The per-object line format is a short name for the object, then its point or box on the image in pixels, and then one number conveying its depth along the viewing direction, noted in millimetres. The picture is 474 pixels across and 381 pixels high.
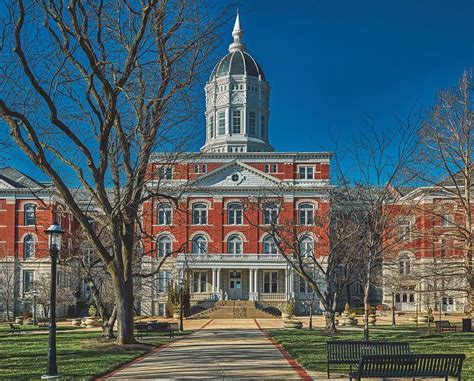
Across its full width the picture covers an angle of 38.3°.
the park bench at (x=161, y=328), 32156
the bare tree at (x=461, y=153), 28953
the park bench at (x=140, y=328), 32562
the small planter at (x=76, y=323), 46906
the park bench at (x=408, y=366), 13391
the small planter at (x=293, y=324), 40781
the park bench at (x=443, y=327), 35312
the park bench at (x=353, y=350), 16759
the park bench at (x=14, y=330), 38625
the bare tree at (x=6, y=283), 61438
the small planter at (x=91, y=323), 44750
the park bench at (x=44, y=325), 43781
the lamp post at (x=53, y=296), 16141
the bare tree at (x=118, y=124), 21203
